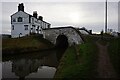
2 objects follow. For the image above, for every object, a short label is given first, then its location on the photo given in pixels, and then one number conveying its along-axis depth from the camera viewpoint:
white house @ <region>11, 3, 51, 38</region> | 29.36
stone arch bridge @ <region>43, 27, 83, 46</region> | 21.75
